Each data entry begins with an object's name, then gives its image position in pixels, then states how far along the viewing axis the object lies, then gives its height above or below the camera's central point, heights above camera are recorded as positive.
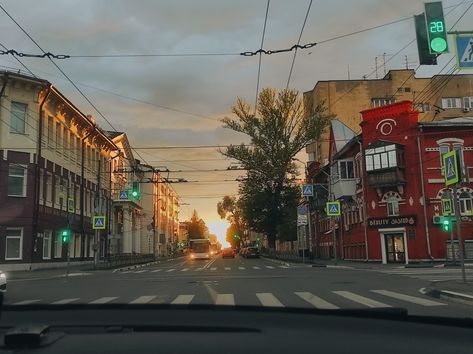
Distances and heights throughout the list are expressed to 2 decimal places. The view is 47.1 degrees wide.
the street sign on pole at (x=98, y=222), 34.38 +2.46
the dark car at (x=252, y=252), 68.31 +0.66
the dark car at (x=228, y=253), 75.62 +0.69
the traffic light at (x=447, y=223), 30.17 +1.62
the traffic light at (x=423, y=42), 11.48 +4.43
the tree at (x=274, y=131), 54.19 +12.46
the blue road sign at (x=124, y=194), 42.15 +5.15
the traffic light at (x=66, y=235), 29.25 +1.44
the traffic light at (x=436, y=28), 11.37 +4.67
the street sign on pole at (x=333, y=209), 35.66 +3.03
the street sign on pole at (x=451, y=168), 16.87 +2.65
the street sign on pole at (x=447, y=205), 29.75 +2.58
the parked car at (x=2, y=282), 14.74 -0.49
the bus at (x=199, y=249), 63.50 +1.08
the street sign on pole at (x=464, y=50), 11.99 +4.44
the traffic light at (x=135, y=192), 36.69 +4.58
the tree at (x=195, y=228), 137.75 +7.88
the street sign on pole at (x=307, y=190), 40.88 +4.94
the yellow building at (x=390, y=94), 58.19 +17.23
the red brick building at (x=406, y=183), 35.94 +4.77
